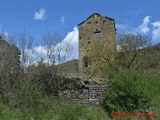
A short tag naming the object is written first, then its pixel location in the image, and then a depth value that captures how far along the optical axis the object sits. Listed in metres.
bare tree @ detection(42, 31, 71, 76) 17.01
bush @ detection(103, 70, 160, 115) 13.04
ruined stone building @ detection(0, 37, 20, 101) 14.90
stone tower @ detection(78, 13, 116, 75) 29.91
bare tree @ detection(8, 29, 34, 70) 16.84
